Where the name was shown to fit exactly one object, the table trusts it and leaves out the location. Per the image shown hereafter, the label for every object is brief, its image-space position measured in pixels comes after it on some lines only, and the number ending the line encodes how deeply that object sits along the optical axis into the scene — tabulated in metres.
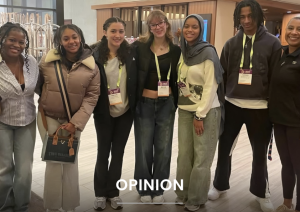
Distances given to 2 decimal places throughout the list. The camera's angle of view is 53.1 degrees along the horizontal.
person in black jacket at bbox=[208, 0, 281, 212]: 2.38
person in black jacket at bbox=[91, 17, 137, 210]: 2.39
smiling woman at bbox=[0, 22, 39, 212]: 2.13
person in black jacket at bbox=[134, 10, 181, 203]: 2.48
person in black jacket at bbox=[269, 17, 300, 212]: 2.23
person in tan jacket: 2.19
